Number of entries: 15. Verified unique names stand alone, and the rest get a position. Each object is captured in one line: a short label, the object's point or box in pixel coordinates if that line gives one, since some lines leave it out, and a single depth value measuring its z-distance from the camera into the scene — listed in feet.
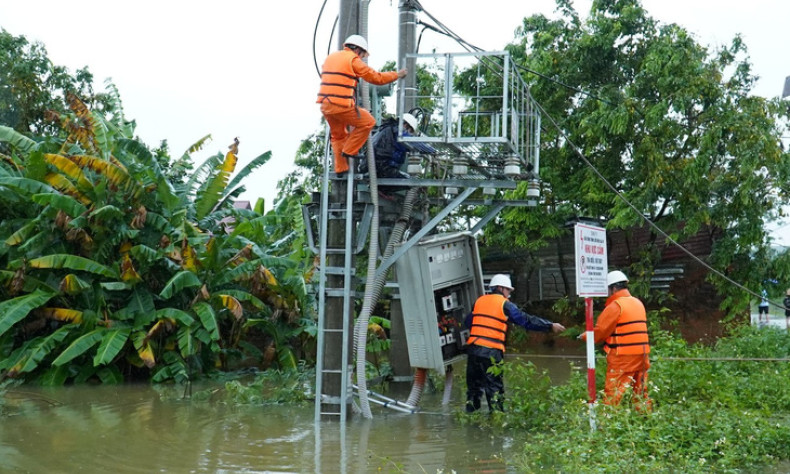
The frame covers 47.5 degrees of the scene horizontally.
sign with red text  28.35
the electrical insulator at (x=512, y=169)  33.55
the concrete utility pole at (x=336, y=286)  35.50
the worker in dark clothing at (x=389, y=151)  36.09
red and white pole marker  29.12
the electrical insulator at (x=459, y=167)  34.76
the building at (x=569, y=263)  72.95
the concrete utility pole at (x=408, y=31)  41.73
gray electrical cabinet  36.58
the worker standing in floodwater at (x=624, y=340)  31.65
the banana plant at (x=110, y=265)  48.67
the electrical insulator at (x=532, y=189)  36.91
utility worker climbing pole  32.14
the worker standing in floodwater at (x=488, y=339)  34.88
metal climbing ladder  34.73
